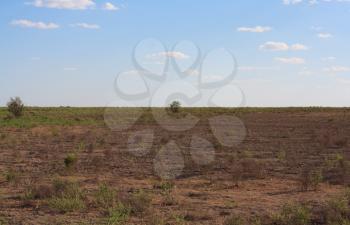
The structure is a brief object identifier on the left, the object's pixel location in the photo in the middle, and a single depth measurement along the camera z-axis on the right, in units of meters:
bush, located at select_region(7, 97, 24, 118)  52.28
